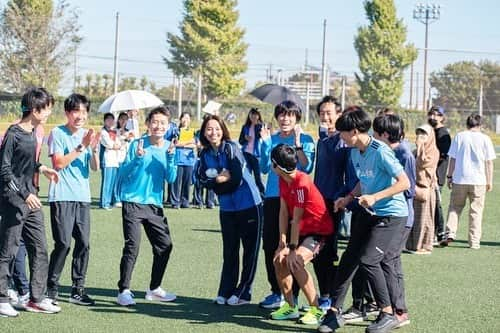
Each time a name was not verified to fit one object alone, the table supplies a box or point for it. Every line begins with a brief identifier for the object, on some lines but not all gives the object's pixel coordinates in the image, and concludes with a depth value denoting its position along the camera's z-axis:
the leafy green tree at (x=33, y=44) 55.56
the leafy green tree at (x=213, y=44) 58.88
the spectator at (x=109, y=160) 16.16
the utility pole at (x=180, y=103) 56.78
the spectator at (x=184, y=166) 16.95
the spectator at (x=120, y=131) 16.63
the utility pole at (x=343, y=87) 59.83
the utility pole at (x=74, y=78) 58.01
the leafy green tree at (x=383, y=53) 66.06
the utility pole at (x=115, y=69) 56.23
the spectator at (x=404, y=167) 7.72
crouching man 7.69
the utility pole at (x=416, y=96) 79.92
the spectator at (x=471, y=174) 12.90
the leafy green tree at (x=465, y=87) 92.76
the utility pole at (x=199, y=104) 56.62
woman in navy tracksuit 8.47
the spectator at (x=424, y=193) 11.92
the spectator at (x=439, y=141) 13.30
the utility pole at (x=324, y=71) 62.06
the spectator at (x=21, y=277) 8.21
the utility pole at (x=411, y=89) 70.51
